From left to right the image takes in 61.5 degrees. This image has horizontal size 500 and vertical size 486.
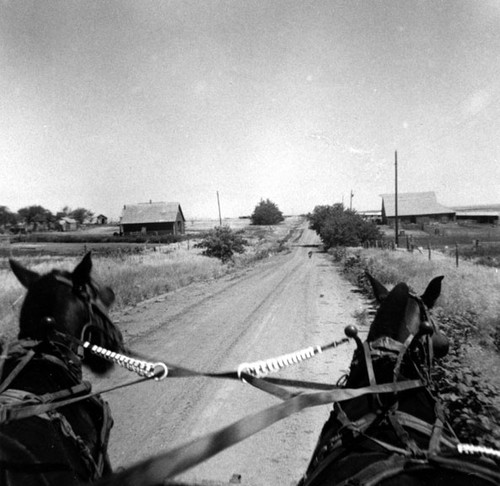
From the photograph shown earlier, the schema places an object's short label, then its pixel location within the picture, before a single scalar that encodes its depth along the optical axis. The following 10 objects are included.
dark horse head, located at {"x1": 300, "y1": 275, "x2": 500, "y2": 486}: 1.84
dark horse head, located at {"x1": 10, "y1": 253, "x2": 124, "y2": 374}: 2.74
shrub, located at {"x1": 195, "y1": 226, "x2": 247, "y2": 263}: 30.23
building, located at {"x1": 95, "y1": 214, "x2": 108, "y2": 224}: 107.71
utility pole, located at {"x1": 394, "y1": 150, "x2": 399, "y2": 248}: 36.66
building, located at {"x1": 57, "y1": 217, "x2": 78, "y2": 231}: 83.94
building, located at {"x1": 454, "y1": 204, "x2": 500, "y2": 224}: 66.44
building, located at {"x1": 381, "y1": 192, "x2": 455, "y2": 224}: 68.62
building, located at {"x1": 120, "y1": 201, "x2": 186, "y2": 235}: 61.97
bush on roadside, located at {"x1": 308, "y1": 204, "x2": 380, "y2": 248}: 40.72
